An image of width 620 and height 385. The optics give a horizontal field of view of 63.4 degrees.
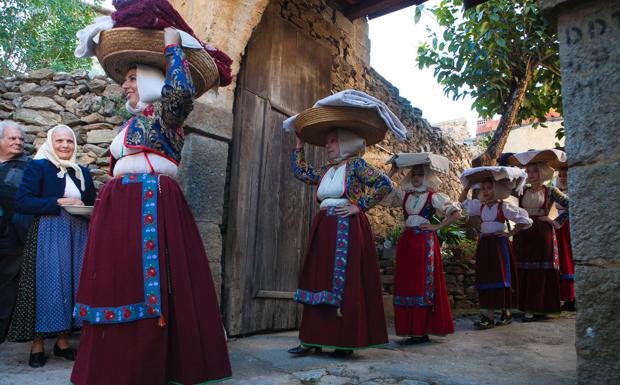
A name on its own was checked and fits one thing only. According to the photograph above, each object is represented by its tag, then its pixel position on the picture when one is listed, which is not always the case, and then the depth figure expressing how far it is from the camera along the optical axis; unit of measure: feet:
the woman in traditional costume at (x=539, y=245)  20.10
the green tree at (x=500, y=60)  23.85
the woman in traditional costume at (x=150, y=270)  7.57
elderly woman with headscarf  10.72
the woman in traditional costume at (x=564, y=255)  21.59
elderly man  12.04
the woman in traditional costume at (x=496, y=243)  18.45
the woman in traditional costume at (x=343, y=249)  11.89
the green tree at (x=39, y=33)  32.99
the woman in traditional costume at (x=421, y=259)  15.29
